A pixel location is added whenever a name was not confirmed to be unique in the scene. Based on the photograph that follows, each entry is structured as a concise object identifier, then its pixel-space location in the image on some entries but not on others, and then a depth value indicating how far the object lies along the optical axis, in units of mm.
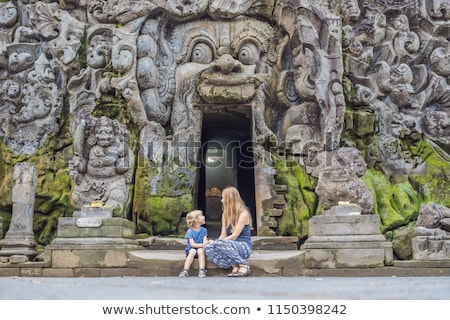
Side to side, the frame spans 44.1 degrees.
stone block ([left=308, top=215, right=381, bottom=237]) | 7520
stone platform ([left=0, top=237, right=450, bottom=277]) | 7199
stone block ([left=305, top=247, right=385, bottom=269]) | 7309
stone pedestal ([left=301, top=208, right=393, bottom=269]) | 7320
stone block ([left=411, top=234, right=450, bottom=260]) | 8070
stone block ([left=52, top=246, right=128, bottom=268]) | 7730
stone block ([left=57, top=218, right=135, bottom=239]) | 8008
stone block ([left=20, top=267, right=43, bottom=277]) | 7934
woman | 6473
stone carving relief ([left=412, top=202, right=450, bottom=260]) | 8102
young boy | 6641
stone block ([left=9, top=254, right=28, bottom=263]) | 8758
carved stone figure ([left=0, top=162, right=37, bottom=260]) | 9195
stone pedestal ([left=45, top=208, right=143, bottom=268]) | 7762
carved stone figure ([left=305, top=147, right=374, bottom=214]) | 8680
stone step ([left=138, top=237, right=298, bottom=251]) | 10172
